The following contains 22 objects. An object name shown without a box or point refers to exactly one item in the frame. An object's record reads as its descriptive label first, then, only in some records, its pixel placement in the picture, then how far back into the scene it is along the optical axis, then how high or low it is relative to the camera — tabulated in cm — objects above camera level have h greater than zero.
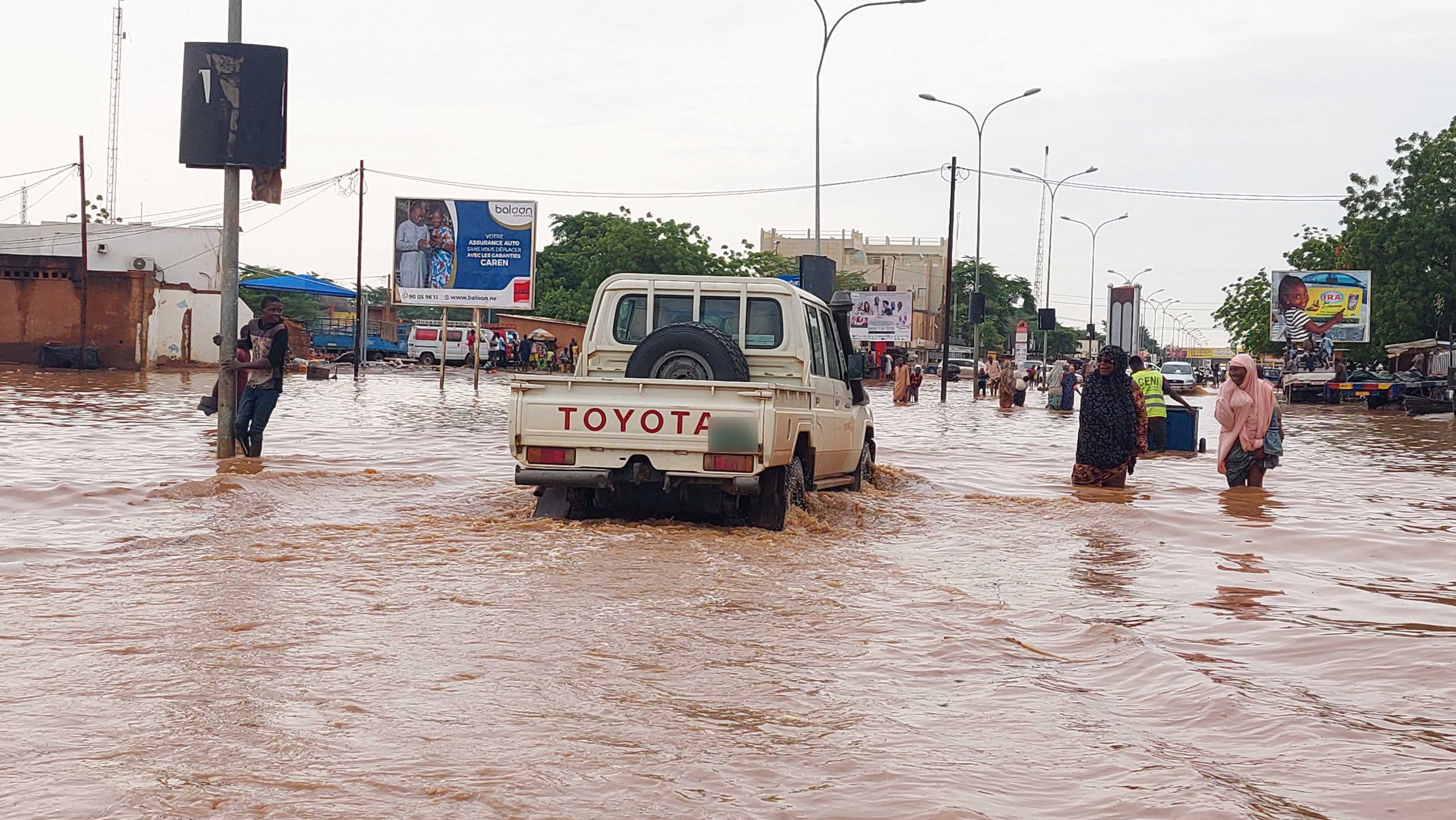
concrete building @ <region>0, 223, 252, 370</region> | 3803 +51
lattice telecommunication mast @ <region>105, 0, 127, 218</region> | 7381 +1227
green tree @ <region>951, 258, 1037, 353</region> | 10731 +435
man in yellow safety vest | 1912 -58
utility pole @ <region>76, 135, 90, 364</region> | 3678 +143
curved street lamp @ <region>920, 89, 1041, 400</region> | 4415 +93
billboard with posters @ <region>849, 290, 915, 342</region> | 6134 +169
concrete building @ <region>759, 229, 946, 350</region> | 11250 +751
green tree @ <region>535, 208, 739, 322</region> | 6656 +448
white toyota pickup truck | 892 -38
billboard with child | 5700 +255
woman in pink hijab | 1267 -55
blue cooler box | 2017 -94
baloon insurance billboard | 3688 +232
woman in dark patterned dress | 1313 -60
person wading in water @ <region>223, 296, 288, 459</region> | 1321 -35
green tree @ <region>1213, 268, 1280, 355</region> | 8019 +329
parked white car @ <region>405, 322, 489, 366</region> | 5919 -16
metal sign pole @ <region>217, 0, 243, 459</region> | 1311 +37
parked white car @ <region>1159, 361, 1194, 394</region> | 5400 -46
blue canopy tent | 5116 +188
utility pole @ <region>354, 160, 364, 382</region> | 4288 +49
